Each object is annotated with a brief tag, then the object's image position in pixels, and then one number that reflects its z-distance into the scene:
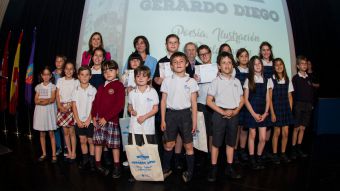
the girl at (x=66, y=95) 3.34
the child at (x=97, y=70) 3.31
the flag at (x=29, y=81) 4.57
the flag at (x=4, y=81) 5.25
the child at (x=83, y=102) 3.13
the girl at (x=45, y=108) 3.51
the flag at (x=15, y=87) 5.05
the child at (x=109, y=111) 2.95
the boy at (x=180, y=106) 2.79
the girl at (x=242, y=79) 3.27
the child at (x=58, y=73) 3.57
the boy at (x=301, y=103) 3.74
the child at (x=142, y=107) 2.81
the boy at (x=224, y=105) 2.86
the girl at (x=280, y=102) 3.41
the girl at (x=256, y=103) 3.18
